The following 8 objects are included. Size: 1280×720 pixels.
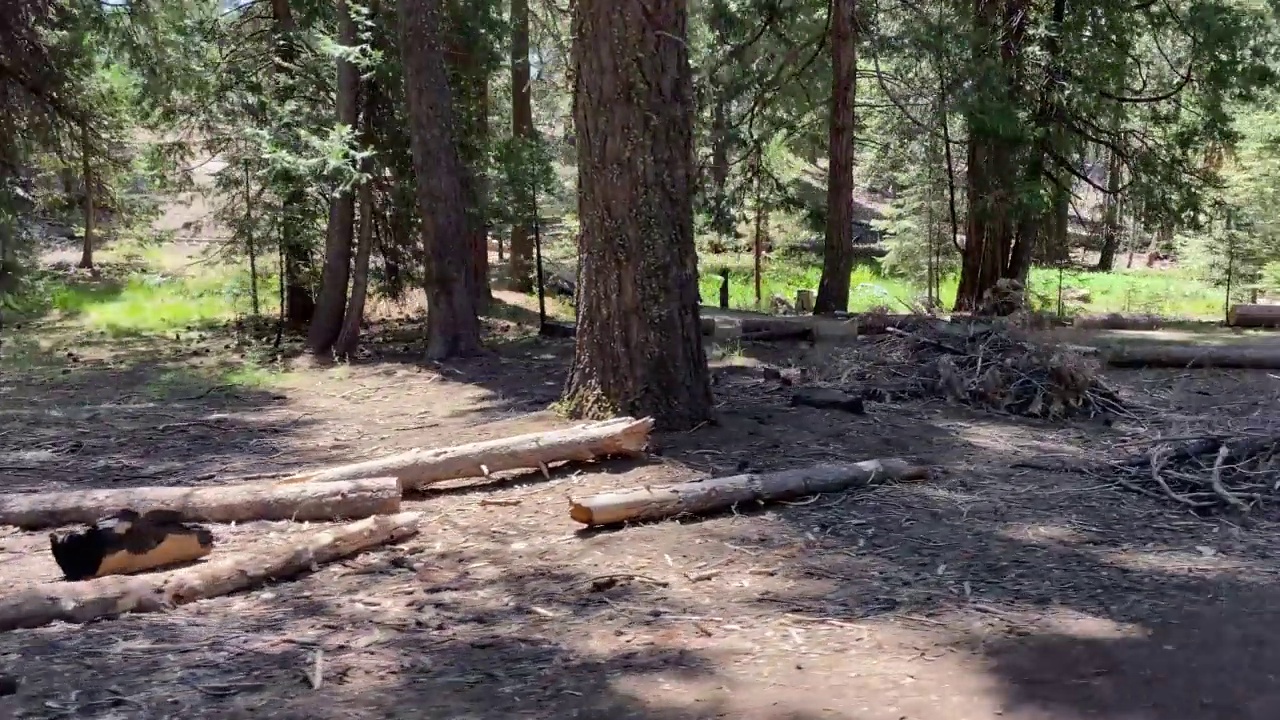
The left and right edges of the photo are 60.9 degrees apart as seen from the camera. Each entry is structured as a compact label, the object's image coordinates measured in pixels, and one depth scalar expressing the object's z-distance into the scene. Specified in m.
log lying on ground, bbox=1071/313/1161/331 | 16.72
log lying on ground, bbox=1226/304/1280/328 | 17.30
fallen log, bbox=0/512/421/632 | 5.04
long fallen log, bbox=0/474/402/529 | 6.70
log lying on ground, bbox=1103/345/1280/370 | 12.59
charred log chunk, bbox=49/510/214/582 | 5.52
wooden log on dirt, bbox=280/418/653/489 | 7.32
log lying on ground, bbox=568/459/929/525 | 6.45
